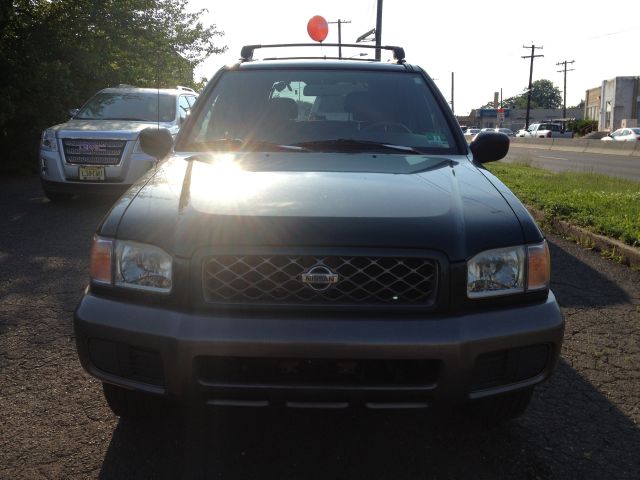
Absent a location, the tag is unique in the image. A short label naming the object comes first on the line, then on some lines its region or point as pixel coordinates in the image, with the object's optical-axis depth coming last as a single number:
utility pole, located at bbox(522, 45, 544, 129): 76.75
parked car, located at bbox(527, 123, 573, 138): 58.94
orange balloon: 7.45
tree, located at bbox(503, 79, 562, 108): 167.88
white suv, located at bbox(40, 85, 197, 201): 9.40
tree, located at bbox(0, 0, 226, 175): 13.30
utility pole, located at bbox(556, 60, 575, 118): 89.31
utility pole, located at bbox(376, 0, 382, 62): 21.64
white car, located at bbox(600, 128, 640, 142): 41.03
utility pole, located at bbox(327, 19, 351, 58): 46.35
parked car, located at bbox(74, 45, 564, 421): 2.31
